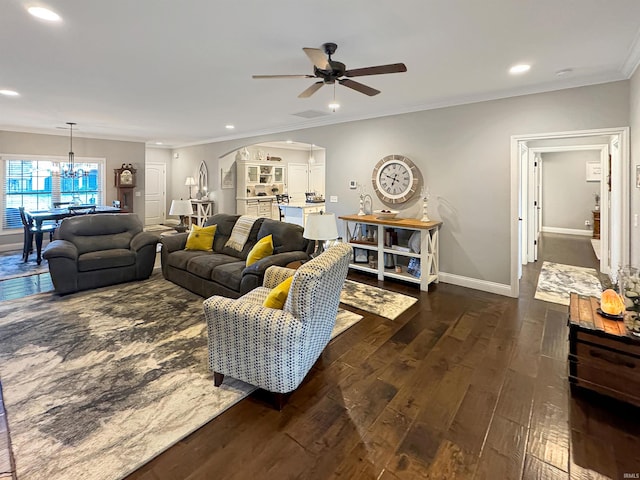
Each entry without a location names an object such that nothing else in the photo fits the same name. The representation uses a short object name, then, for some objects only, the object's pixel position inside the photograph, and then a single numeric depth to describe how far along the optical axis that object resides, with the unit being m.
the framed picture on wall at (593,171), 8.87
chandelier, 7.54
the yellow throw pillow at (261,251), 3.95
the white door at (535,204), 6.41
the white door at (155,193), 10.52
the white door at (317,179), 12.01
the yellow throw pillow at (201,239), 4.92
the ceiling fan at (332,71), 2.52
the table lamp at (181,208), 6.08
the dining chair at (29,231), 5.91
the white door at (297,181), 11.54
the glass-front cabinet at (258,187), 9.55
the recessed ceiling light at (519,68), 3.38
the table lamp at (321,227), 3.54
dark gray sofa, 3.72
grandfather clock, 8.44
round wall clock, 5.22
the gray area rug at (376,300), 3.96
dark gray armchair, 4.31
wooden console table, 4.71
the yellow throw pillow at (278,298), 2.32
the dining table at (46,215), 5.83
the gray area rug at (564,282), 4.48
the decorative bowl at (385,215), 5.17
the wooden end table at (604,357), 2.14
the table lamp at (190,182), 9.65
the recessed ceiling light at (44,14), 2.34
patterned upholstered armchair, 2.12
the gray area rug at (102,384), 1.84
